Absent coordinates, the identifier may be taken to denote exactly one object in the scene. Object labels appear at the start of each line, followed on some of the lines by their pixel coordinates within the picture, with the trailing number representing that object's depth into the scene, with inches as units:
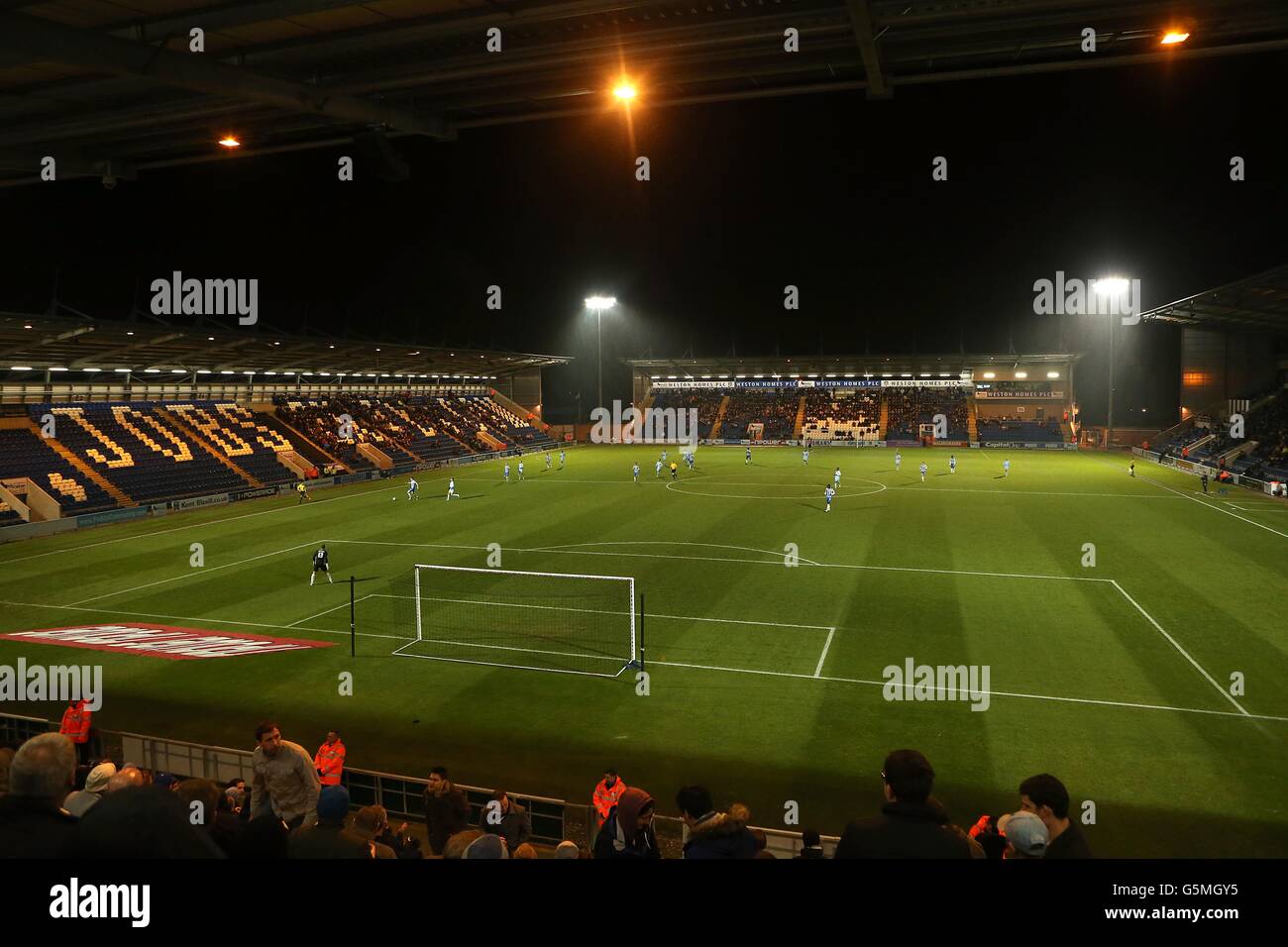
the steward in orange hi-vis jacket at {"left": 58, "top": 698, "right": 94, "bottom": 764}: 403.9
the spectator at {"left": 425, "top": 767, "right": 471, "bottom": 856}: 309.9
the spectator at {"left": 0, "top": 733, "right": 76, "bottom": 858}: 118.6
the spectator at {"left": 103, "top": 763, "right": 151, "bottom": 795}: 243.9
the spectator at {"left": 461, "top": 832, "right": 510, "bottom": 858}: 197.8
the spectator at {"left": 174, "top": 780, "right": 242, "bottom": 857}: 213.6
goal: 645.3
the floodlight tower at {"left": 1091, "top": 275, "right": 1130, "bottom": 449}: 2546.8
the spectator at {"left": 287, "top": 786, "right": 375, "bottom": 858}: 159.8
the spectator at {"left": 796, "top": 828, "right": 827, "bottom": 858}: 231.9
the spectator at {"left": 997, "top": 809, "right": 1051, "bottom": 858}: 205.3
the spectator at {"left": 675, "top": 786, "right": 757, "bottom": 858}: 180.4
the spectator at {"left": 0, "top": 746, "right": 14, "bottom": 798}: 274.8
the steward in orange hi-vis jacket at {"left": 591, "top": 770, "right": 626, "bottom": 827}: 349.4
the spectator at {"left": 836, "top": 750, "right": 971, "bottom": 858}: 133.0
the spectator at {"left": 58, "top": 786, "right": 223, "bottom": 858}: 97.3
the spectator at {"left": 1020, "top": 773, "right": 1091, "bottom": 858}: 198.2
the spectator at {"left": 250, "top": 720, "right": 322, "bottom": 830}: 315.9
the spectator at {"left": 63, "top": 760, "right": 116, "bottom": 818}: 245.3
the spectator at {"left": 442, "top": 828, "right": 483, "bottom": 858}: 231.0
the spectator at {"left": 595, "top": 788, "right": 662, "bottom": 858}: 224.5
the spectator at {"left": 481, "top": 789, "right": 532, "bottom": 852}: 321.4
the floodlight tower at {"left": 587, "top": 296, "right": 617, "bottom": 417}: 3122.5
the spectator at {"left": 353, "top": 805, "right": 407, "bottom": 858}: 229.5
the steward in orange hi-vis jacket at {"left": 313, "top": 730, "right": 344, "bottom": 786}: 385.1
